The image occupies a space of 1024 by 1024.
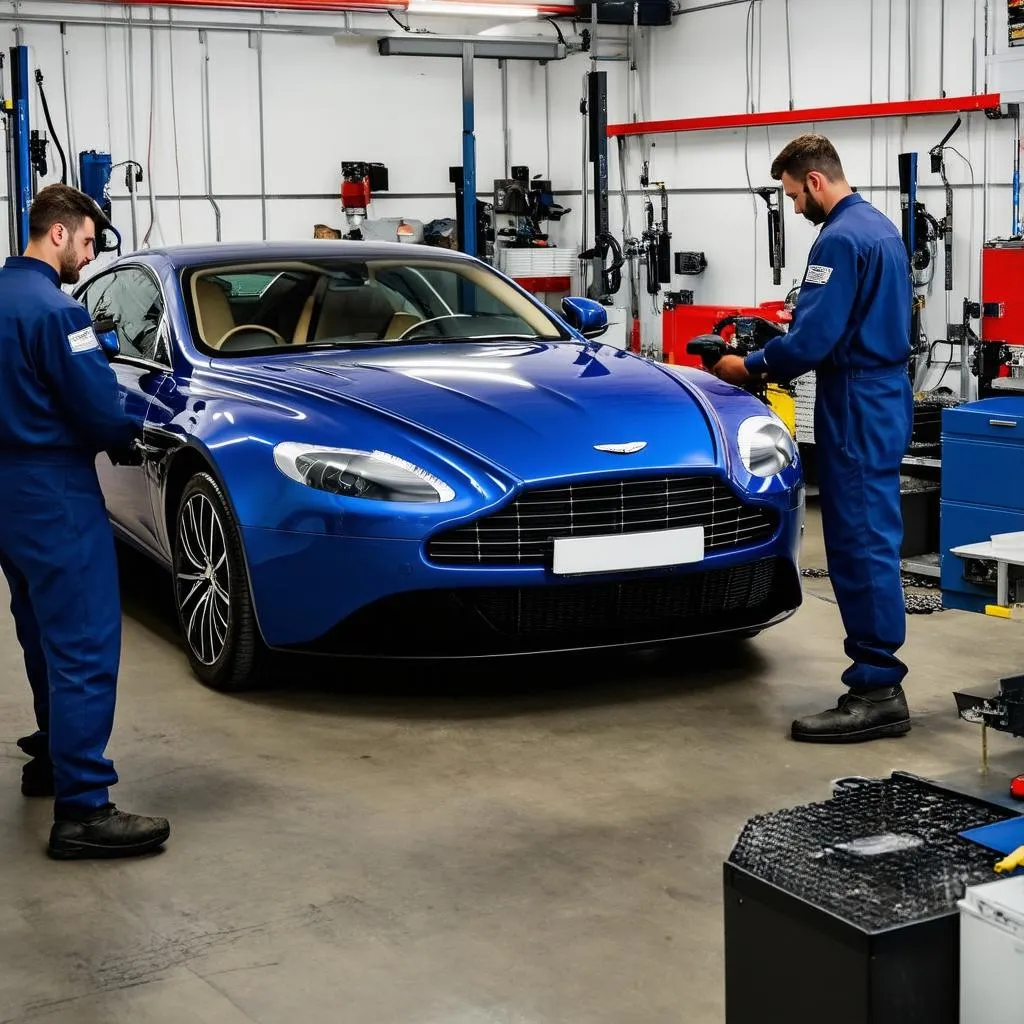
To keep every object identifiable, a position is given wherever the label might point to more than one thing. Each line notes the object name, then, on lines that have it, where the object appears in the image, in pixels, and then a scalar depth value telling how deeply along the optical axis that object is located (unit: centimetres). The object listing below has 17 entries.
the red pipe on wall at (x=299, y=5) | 1287
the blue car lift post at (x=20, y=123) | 990
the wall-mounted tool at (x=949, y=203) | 1027
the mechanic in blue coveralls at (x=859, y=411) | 417
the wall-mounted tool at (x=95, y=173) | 1084
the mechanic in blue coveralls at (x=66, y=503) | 330
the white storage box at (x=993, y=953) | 192
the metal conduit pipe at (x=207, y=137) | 1345
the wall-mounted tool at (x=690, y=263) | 1308
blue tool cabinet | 573
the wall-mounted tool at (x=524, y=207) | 1451
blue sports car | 425
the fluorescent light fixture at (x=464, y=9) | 1030
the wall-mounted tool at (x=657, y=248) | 1330
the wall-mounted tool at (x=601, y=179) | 1165
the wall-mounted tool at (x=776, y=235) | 1138
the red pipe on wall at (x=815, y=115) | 1010
